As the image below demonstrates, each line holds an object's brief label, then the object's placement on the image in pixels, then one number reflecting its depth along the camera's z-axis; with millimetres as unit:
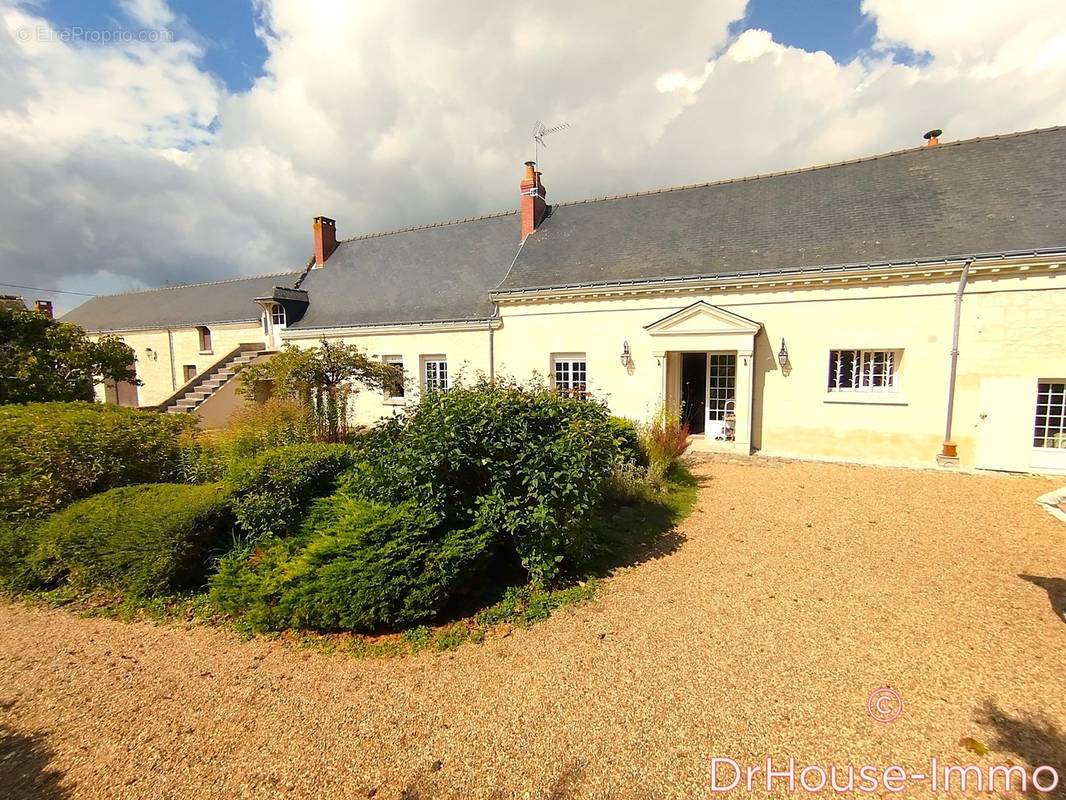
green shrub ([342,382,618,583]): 4613
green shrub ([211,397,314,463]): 7386
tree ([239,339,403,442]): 10219
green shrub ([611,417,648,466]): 8414
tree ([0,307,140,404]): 8906
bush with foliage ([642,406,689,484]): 8188
